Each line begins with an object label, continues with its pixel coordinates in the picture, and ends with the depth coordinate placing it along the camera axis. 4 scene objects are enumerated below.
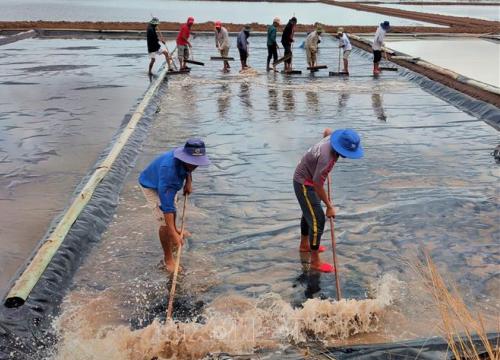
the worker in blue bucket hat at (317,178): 3.88
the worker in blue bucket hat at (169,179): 3.73
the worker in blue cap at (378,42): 12.84
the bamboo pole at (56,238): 3.73
